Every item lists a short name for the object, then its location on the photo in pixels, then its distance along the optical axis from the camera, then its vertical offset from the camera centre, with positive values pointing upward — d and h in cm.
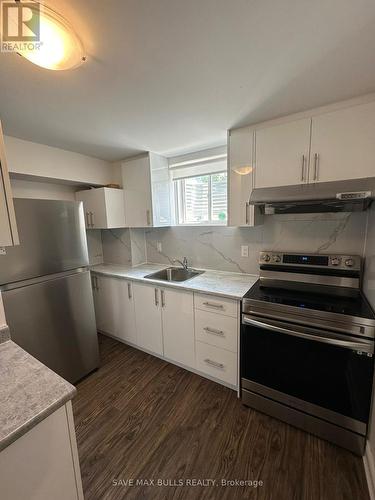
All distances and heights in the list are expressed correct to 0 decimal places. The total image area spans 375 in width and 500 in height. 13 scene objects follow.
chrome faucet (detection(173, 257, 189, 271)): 261 -52
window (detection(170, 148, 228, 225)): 241 +41
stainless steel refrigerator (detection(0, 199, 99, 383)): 156 -51
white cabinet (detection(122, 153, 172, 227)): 249 +40
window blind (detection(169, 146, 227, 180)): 235 +69
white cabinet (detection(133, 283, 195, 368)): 201 -102
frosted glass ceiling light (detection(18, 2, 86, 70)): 81 +78
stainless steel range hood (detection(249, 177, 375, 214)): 130 +14
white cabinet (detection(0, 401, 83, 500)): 64 -80
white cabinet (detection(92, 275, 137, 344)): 242 -101
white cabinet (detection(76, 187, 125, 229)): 249 +21
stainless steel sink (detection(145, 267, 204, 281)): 252 -64
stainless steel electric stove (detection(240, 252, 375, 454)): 128 -88
